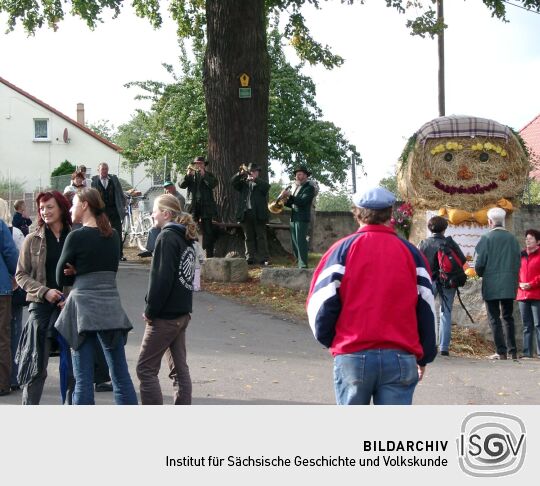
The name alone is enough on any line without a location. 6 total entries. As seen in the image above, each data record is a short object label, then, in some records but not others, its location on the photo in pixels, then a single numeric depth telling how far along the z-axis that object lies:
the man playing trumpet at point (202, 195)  16.20
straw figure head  16.17
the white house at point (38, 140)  56.66
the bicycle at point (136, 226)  20.89
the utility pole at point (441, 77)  26.53
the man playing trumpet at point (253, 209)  15.84
